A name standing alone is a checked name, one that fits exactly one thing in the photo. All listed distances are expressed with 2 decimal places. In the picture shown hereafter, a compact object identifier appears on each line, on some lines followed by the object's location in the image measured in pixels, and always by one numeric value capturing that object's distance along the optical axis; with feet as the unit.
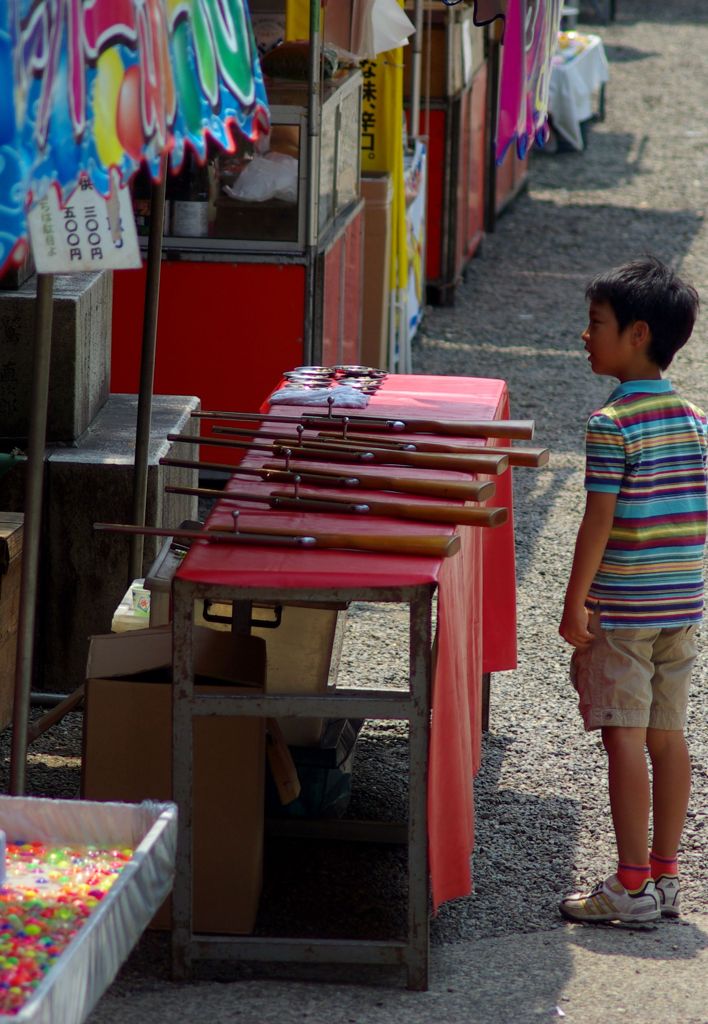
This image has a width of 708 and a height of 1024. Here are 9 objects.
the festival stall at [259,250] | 40.40
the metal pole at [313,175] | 37.76
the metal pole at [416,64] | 54.70
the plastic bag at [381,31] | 41.50
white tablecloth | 102.27
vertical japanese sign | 50.44
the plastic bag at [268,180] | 40.37
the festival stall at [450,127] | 62.44
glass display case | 40.22
